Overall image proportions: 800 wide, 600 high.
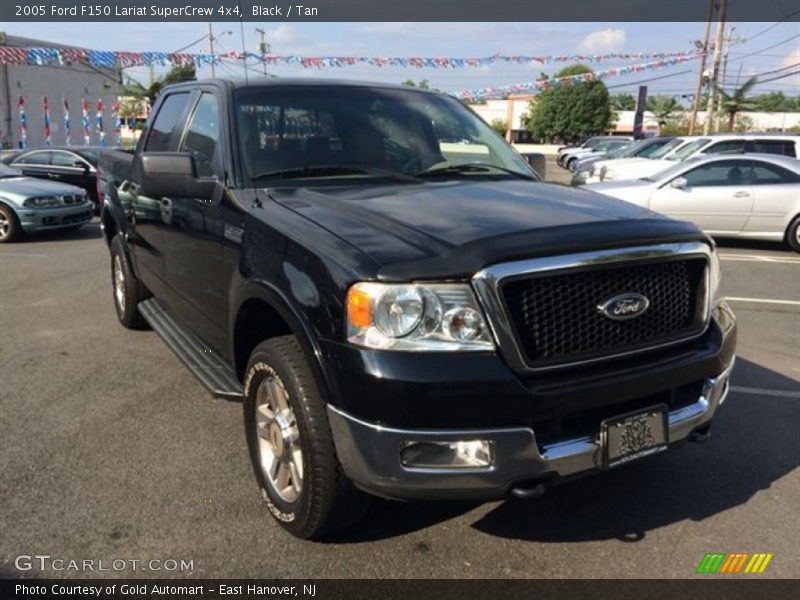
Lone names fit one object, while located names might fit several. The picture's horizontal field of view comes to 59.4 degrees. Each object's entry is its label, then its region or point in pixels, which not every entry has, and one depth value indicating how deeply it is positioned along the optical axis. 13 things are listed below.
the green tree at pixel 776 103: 106.61
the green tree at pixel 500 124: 83.69
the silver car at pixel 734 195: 11.30
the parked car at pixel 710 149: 15.05
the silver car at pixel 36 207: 11.18
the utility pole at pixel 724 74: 45.73
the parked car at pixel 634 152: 17.81
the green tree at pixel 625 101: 108.25
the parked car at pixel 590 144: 37.03
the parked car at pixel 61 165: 14.47
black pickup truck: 2.41
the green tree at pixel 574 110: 73.25
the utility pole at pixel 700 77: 36.69
